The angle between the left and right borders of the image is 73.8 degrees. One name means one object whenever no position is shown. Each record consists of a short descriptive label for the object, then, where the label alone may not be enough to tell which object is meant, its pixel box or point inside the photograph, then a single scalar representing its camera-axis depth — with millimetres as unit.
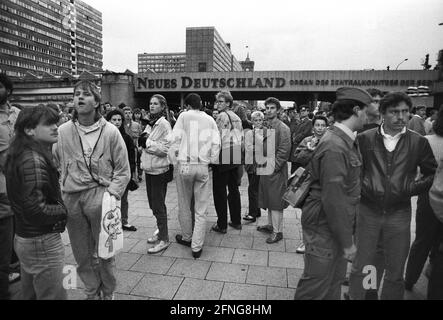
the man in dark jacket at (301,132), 6760
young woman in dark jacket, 2168
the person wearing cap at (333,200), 2119
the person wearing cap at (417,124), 6887
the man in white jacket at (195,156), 3920
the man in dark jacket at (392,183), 2590
